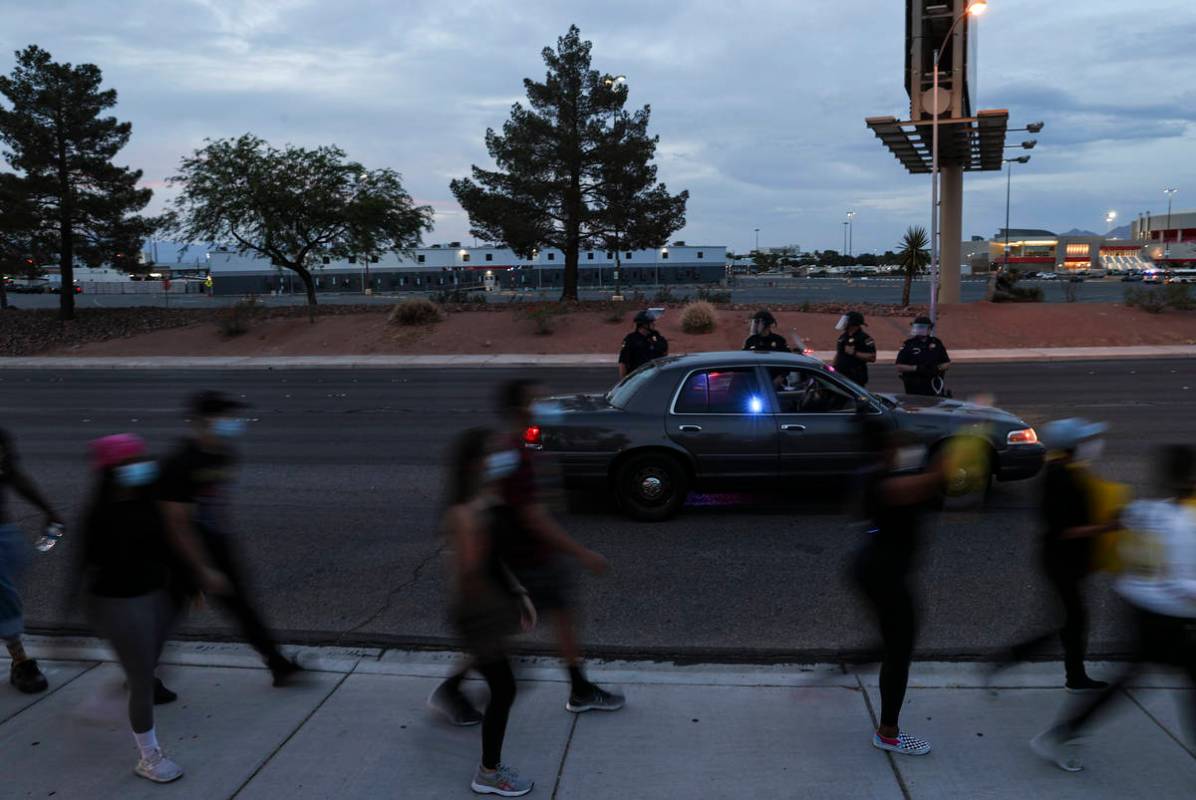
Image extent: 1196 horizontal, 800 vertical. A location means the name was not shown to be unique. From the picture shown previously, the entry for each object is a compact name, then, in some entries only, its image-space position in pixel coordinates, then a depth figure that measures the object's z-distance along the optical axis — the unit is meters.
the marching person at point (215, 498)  4.93
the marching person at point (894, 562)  4.33
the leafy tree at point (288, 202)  36.03
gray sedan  8.42
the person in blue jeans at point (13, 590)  5.14
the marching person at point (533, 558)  4.34
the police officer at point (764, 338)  11.14
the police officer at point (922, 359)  10.75
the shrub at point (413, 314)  33.12
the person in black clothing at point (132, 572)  4.14
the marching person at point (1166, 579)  3.84
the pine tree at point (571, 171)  35.06
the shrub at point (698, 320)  30.42
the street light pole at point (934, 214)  25.95
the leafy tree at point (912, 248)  39.34
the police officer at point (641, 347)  11.87
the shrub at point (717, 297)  36.47
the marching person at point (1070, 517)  4.49
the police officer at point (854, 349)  11.02
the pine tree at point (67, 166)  33.50
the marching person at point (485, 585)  3.98
